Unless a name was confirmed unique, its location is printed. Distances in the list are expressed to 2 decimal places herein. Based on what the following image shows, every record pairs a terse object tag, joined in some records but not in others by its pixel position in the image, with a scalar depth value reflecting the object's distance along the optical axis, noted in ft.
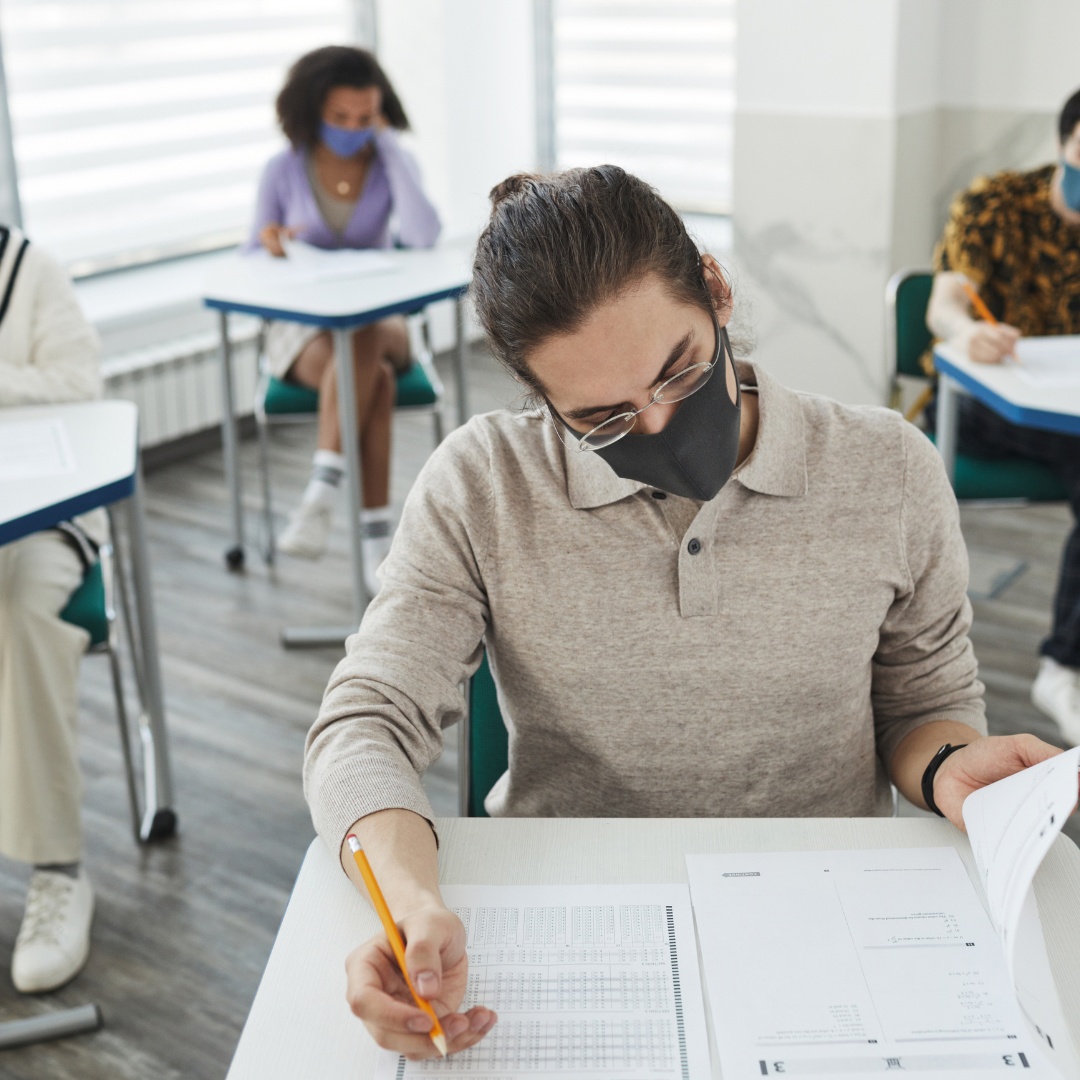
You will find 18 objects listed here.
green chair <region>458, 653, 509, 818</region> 4.50
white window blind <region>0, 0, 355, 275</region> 13.12
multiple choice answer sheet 2.76
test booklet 2.71
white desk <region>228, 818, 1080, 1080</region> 2.86
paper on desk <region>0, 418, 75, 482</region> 6.43
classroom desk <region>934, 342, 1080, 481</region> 7.19
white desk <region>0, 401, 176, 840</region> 5.98
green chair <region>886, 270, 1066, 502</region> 8.60
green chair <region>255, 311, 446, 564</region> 10.73
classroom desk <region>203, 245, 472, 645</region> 9.46
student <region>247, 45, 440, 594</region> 10.77
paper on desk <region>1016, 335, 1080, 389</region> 7.67
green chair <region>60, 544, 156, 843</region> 6.93
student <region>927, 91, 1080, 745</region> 8.64
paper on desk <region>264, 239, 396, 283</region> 10.46
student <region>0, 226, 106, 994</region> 6.68
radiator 13.55
